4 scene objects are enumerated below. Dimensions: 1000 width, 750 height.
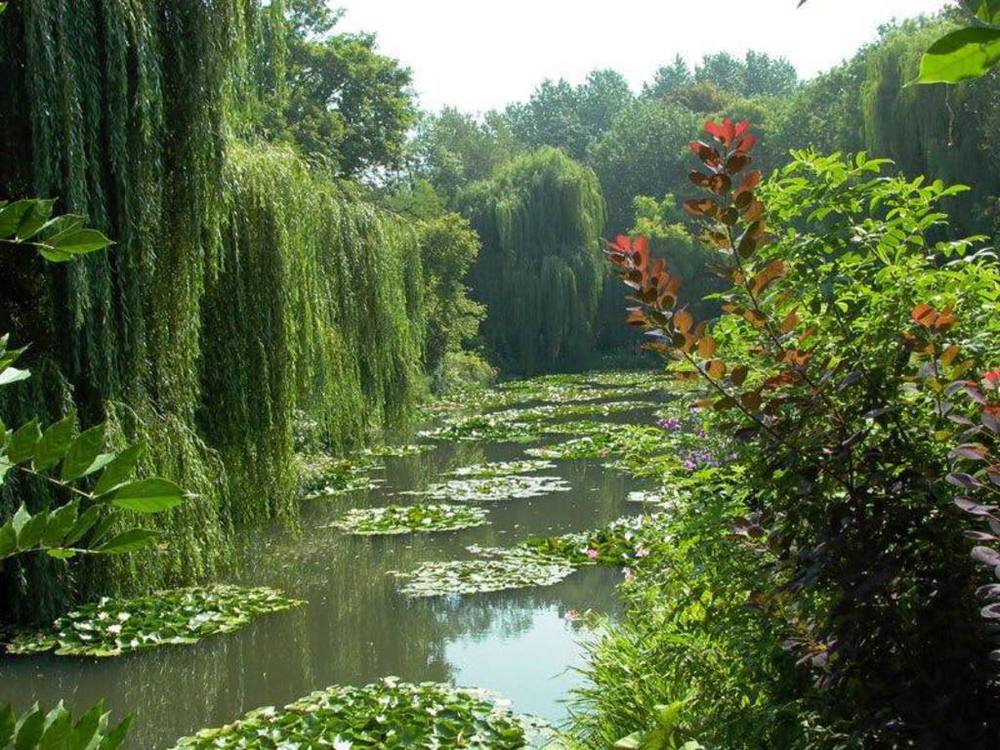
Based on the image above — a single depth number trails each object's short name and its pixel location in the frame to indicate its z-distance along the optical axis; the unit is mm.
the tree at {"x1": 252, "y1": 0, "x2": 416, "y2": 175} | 24984
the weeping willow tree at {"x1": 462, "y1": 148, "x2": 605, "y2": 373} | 27688
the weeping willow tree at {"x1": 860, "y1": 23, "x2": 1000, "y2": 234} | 18406
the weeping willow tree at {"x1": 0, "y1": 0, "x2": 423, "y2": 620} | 5492
